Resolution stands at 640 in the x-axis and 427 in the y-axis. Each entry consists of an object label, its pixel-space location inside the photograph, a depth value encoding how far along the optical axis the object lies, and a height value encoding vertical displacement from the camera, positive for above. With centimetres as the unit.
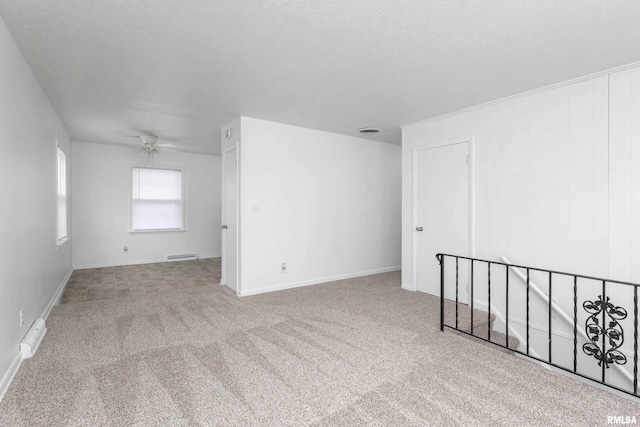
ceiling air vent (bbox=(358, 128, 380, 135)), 492 +124
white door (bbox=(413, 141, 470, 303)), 401 -3
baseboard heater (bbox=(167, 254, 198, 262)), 714 -103
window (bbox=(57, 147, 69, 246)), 468 +19
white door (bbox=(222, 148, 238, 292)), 455 -18
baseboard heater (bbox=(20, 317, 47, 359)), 250 -105
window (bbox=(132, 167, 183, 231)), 679 +25
